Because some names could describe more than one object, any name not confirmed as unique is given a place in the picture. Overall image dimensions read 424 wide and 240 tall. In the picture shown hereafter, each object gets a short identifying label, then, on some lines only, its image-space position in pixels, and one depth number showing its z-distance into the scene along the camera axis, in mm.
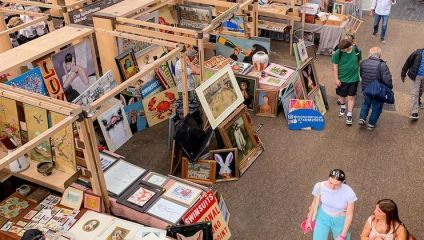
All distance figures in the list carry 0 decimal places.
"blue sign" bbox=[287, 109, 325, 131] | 6781
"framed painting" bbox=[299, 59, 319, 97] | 7219
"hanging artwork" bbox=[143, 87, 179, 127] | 6234
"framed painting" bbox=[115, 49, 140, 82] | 5812
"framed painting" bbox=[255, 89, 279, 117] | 7031
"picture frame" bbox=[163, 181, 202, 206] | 4320
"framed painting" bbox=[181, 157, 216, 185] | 5668
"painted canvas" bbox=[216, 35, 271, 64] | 7863
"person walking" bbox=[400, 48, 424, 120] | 6566
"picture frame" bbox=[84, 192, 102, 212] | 4180
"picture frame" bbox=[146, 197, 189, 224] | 4137
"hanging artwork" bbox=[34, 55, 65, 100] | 5324
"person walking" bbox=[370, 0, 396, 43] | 9672
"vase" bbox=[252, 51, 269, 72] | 7383
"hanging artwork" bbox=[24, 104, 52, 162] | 4133
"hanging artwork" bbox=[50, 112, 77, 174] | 3983
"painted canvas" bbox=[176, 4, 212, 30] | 6945
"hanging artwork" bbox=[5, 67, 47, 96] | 4965
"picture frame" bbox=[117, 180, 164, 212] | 4273
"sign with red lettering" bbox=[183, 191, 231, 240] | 4242
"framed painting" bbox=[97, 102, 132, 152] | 5496
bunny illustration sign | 5680
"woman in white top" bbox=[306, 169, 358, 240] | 3955
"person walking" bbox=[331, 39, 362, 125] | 6516
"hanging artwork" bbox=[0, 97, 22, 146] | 4351
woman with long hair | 3648
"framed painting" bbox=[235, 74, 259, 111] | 7014
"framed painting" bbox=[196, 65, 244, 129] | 5555
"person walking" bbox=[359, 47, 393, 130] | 6246
